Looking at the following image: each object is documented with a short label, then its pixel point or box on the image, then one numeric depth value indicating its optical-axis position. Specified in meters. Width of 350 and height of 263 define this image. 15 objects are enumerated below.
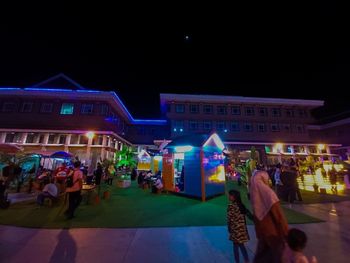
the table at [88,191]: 8.44
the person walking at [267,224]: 2.44
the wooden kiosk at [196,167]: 10.06
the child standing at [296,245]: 2.16
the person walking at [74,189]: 6.51
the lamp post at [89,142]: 22.43
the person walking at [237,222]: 3.33
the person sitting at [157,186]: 12.09
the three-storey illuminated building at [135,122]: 23.41
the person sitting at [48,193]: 8.29
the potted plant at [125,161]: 25.52
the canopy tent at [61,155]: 15.50
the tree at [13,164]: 10.13
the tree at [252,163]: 7.98
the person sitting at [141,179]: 15.40
